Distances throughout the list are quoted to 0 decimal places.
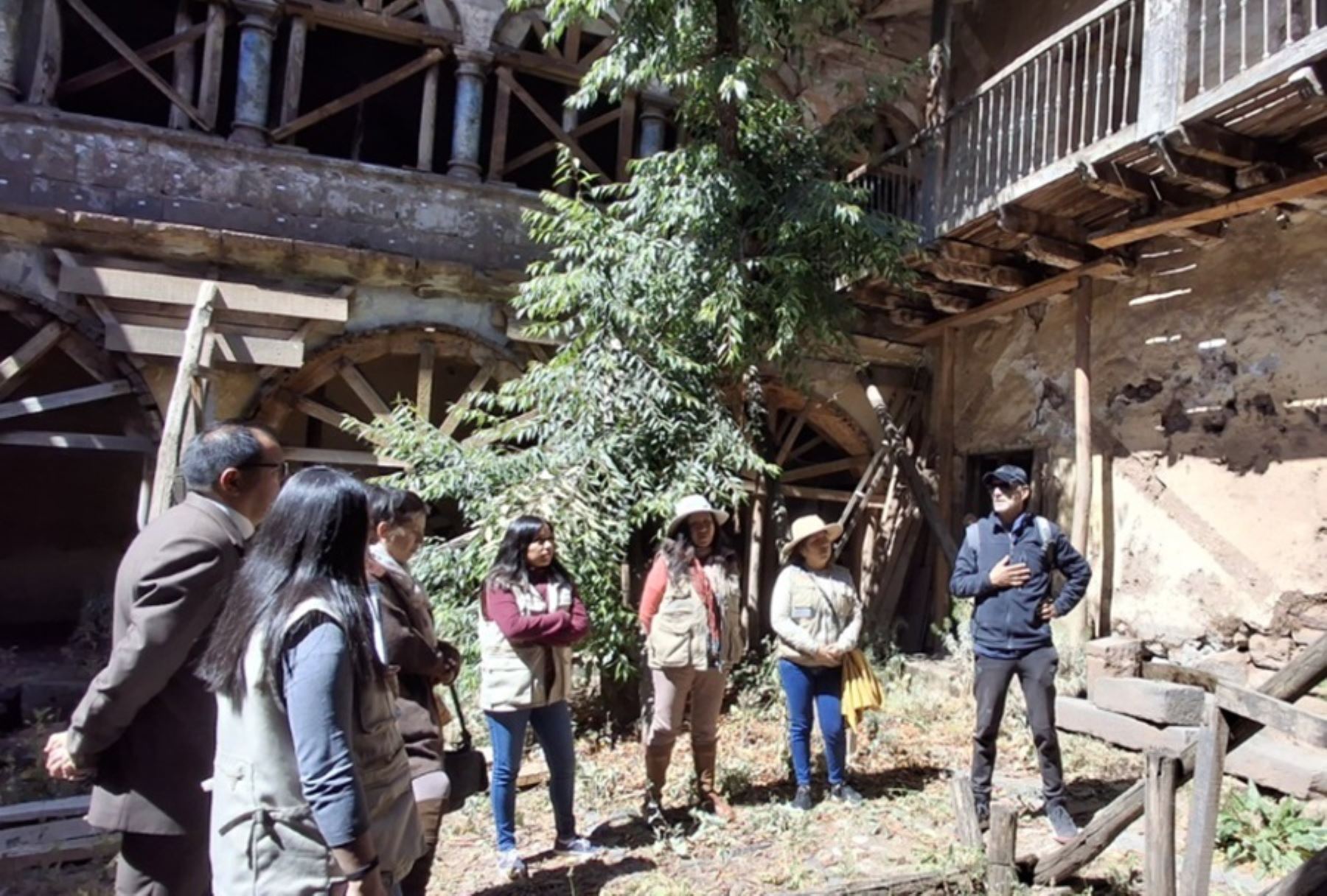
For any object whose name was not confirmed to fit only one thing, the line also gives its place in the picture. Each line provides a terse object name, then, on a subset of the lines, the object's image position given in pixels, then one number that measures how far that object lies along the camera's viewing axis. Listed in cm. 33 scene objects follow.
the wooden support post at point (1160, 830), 302
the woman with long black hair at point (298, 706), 191
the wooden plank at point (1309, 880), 241
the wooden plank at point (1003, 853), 361
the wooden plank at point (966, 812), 410
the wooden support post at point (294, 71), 792
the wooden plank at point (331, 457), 750
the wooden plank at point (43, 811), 455
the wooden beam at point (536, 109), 862
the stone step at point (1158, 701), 563
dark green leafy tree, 593
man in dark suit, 226
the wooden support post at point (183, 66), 767
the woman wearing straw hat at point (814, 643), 469
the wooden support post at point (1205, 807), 271
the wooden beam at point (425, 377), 773
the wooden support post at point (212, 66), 767
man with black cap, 422
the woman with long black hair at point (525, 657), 390
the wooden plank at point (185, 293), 677
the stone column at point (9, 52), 711
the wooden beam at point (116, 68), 743
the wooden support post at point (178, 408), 661
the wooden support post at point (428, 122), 839
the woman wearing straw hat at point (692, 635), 438
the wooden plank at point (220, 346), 683
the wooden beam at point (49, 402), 673
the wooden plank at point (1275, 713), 234
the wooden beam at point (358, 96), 790
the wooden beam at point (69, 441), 678
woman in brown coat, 287
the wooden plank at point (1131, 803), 259
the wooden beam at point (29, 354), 663
